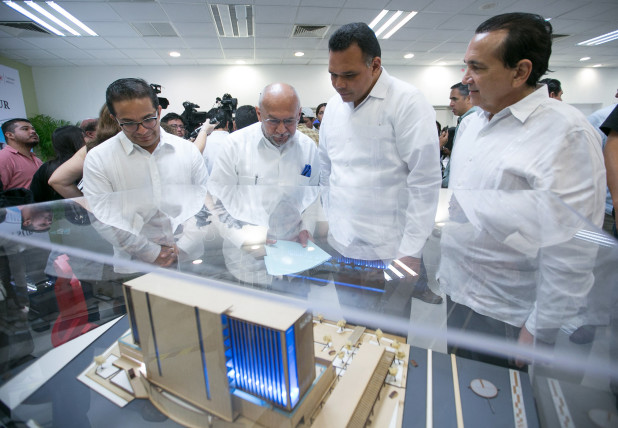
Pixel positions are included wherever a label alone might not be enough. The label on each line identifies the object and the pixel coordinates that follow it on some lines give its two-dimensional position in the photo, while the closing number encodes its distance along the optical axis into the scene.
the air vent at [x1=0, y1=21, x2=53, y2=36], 5.12
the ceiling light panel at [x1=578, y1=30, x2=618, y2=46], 6.58
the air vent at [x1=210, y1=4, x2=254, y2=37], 4.80
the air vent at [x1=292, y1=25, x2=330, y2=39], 5.69
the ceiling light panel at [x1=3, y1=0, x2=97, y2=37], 4.49
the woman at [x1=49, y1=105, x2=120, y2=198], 2.01
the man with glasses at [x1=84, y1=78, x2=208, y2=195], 1.51
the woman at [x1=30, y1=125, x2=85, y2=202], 2.37
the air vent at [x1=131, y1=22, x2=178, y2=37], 5.29
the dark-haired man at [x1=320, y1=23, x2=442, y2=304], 1.36
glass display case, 0.51
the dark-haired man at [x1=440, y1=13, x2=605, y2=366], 0.63
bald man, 1.88
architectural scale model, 0.50
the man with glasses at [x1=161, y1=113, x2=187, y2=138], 3.58
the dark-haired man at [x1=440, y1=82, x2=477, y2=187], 3.17
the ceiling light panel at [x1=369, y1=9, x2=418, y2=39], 5.21
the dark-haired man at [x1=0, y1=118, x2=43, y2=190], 3.09
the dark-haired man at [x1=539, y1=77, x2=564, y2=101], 3.03
